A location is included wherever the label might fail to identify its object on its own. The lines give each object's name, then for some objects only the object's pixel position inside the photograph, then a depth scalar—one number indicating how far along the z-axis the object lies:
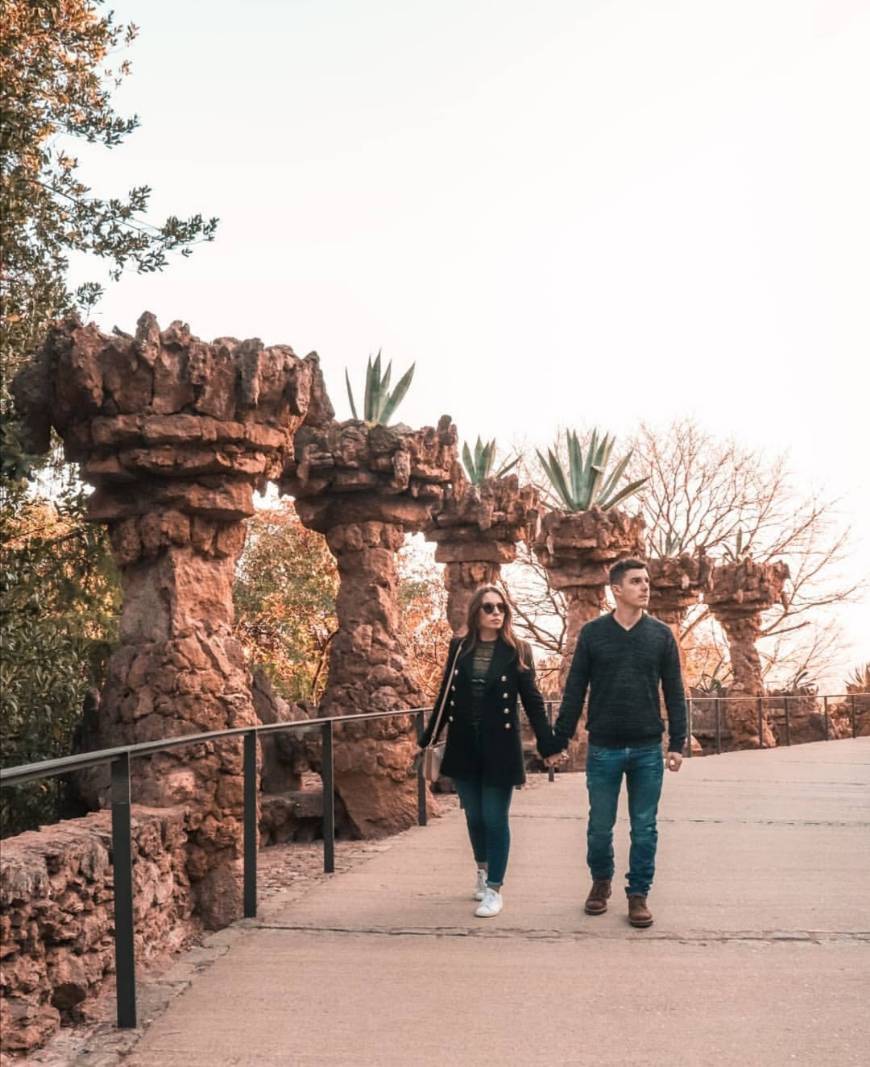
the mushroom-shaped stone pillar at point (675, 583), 23.45
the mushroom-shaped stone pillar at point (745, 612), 25.36
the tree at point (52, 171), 10.00
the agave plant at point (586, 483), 20.12
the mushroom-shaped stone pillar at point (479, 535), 16.11
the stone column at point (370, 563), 12.73
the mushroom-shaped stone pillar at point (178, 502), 8.73
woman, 6.60
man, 6.34
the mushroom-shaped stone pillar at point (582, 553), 19.08
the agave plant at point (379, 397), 14.30
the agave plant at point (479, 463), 19.45
